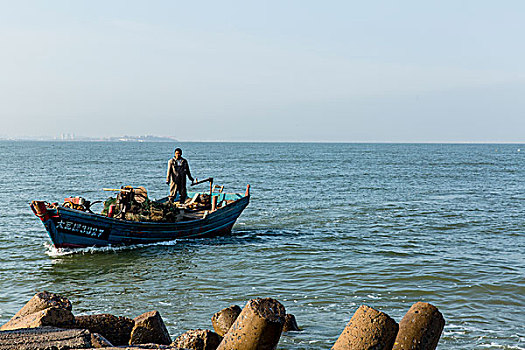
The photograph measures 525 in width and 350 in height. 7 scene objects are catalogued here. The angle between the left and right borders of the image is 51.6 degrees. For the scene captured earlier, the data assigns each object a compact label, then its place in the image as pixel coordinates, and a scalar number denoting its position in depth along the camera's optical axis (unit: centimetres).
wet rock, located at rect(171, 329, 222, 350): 675
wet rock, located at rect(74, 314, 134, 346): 683
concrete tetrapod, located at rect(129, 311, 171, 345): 695
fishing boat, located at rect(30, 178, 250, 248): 1511
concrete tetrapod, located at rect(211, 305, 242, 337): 794
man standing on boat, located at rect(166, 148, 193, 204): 1755
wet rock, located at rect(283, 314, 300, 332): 891
